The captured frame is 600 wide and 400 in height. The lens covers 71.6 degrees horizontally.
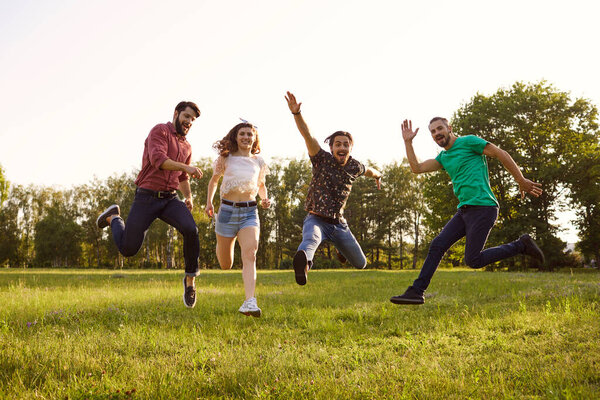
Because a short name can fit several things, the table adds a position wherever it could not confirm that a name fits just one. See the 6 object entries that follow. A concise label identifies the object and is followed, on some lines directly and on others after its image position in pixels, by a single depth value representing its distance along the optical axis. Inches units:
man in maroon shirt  226.5
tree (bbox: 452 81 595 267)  991.6
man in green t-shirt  218.4
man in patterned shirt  233.8
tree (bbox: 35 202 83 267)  2231.8
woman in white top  233.8
